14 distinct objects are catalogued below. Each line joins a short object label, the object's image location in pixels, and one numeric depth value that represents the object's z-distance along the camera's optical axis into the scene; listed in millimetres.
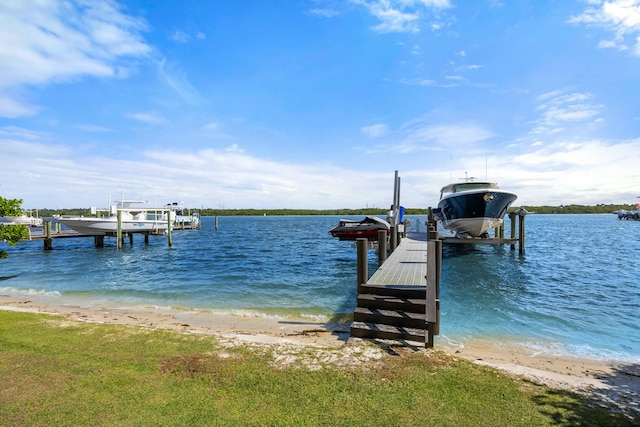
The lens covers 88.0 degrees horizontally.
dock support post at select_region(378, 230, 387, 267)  11875
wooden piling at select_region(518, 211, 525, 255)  22942
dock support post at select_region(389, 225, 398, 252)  17017
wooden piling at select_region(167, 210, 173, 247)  33894
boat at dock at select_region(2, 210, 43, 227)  45831
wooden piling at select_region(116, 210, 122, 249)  31203
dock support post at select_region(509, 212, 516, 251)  25016
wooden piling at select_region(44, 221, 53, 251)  29817
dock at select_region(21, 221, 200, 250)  30047
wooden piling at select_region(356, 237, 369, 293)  8266
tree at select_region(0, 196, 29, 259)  11491
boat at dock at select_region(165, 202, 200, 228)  58094
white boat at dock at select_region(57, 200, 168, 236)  31641
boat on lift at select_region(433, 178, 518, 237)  21281
